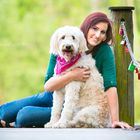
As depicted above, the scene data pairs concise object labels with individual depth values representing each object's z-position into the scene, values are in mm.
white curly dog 5871
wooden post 6488
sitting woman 5988
